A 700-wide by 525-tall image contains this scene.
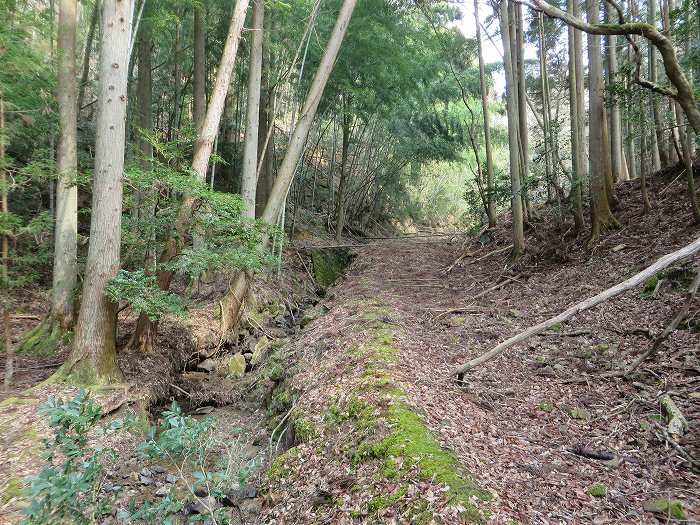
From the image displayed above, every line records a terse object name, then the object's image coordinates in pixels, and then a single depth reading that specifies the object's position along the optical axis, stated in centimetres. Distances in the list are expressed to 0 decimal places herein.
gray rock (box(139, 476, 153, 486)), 464
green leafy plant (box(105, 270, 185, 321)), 576
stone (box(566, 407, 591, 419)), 401
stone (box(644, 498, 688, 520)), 263
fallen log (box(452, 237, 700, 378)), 348
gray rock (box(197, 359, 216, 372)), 826
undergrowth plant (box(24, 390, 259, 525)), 246
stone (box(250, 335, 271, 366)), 881
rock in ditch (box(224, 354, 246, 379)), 831
